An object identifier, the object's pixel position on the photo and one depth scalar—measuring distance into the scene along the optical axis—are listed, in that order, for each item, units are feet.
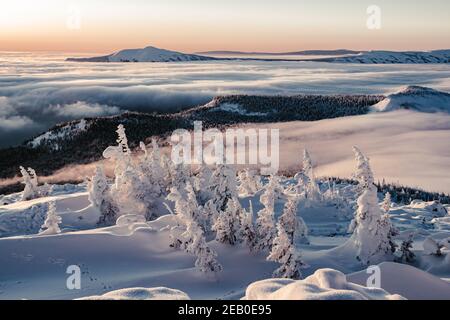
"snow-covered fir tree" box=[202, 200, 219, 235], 55.36
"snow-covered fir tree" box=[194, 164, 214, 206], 67.56
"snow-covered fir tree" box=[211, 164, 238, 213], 57.00
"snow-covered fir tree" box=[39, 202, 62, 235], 57.36
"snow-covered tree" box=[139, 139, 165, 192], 75.98
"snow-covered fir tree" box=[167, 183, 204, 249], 44.79
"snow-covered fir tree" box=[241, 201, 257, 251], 49.34
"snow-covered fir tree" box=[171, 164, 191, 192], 71.61
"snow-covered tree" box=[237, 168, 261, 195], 87.81
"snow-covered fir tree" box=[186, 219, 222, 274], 42.50
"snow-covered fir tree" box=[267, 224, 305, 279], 39.40
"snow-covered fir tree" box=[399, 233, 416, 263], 48.04
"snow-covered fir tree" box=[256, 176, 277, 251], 47.53
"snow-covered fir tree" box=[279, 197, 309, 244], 49.60
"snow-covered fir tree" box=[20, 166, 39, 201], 101.04
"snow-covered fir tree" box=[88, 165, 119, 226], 70.23
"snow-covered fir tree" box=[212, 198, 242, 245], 49.93
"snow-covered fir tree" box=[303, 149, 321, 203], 81.10
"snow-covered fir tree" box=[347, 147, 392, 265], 46.39
